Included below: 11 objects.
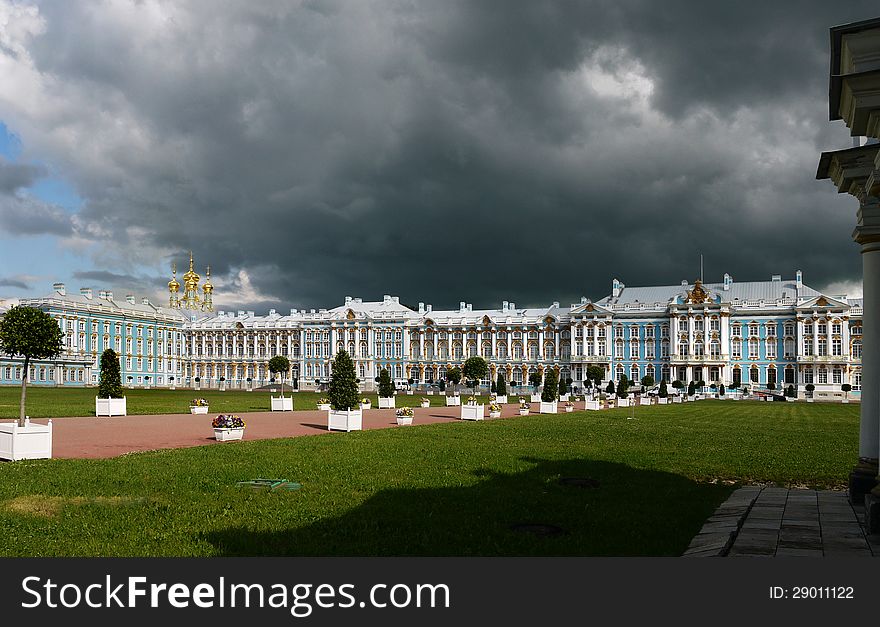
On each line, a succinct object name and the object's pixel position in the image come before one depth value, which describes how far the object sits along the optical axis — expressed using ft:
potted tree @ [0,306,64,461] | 68.33
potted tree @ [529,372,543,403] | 185.04
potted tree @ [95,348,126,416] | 100.27
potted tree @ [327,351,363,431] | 81.05
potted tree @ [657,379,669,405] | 206.61
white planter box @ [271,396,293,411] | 125.39
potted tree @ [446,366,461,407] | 258.98
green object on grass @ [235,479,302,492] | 38.78
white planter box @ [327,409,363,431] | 80.69
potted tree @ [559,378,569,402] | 198.39
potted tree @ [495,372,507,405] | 177.70
